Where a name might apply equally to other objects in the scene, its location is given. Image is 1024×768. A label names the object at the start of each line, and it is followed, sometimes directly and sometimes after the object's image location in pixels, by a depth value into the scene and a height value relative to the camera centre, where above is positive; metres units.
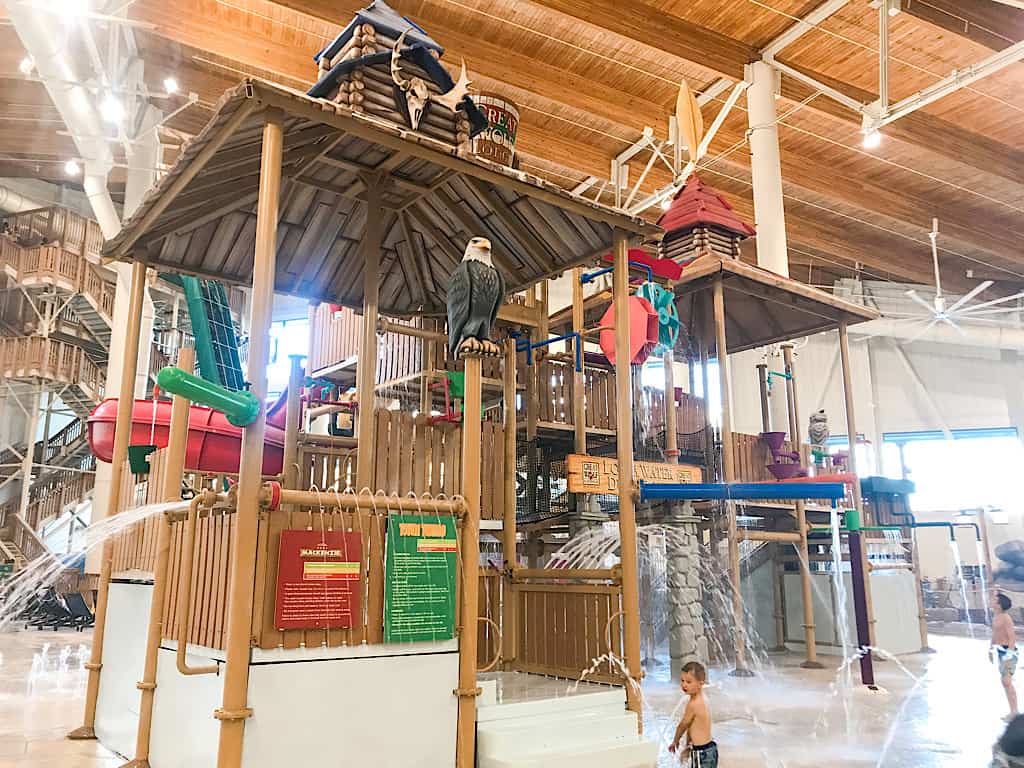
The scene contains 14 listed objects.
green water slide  9.26 +2.64
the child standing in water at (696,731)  4.87 -1.06
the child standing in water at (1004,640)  7.73 -0.82
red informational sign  4.41 -0.13
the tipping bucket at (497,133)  7.52 +4.01
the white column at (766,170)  13.43 +6.60
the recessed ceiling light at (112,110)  12.99 +7.39
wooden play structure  4.45 +0.83
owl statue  14.14 +2.24
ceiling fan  19.67 +6.52
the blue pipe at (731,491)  7.20 +0.59
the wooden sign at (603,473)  9.27 +1.02
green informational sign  4.80 -0.14
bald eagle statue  5.39 +1.73
